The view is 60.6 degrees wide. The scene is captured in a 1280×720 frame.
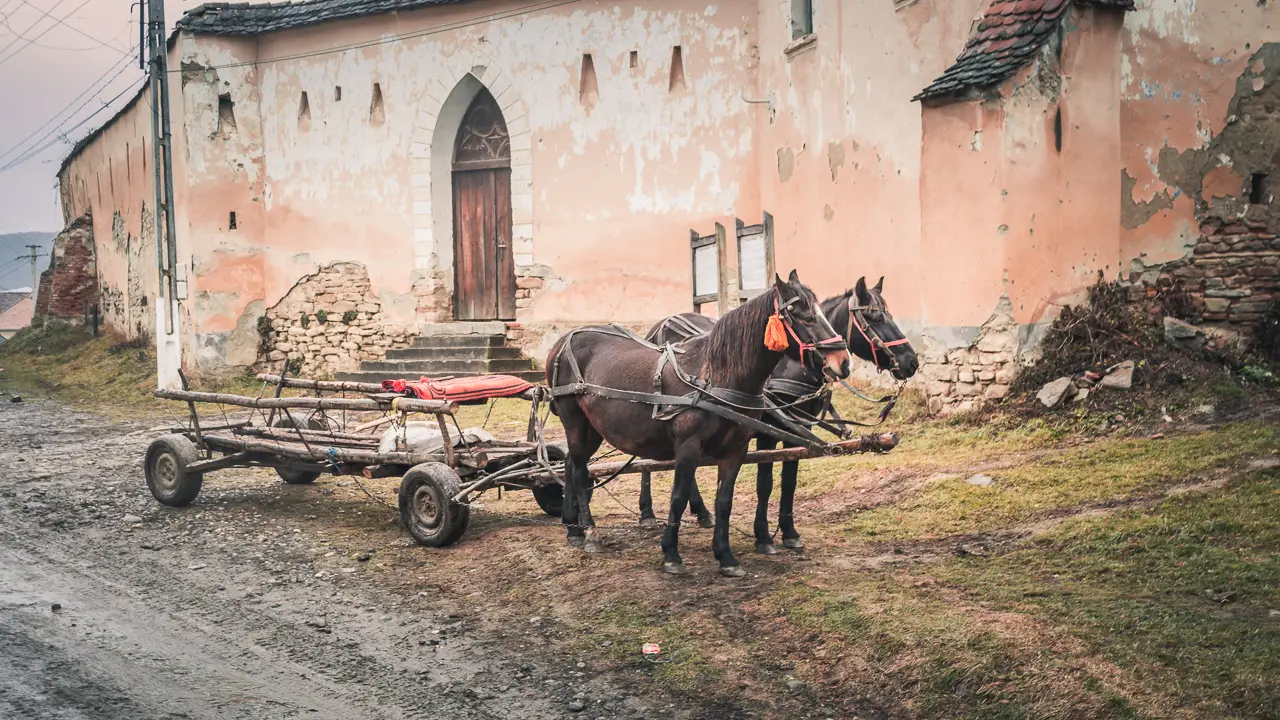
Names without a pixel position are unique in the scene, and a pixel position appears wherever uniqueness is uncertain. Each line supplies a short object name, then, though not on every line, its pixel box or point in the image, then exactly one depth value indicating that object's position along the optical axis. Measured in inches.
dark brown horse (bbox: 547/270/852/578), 240.2
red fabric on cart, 300.2
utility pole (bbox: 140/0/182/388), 705.0
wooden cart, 285.9
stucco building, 411.2
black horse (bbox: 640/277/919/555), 250.8
